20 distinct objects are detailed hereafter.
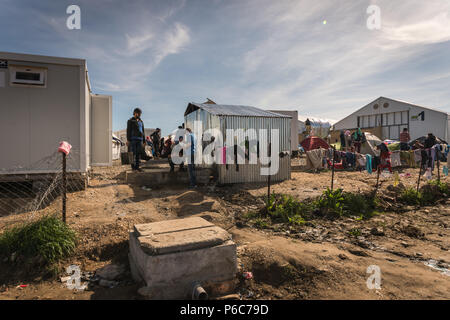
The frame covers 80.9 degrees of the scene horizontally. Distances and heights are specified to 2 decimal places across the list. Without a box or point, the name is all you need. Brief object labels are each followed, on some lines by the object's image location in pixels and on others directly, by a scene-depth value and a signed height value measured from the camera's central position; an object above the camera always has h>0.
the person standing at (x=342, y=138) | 17.75 +1.28
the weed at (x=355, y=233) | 4.91 -1.43
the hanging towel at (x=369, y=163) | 8.14 -0.19
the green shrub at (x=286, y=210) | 5.66 -1.20
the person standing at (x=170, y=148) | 9.00 +0.38
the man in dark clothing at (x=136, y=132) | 7.68 +0.76
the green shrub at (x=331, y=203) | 6.12 -1.10
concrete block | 2.79 -1.16
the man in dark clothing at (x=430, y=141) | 11.68 +0.69
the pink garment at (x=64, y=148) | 3.81 +0.15
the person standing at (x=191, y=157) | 8.15 +0.00
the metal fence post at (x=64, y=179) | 3.88 -0.32
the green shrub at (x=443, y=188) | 7.90 -0.95
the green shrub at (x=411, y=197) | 7.32 -1.13
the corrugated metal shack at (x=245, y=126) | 8.82 +1.12
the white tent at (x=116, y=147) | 19.51 +0.79
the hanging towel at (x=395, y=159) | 11.36 -0.10
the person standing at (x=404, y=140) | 14.41 +0.94
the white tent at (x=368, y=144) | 16.21 +0.81
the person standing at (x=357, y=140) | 15.66 +1.01
